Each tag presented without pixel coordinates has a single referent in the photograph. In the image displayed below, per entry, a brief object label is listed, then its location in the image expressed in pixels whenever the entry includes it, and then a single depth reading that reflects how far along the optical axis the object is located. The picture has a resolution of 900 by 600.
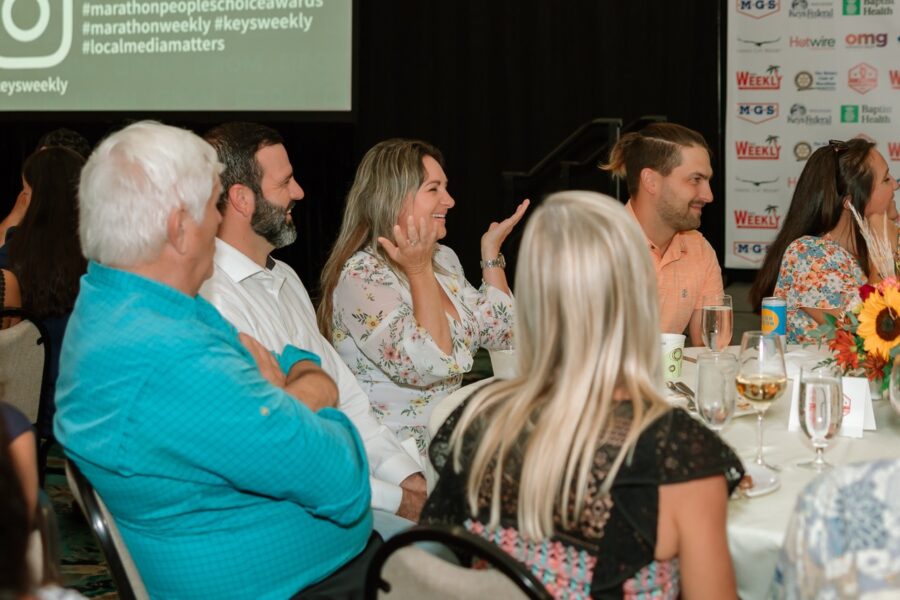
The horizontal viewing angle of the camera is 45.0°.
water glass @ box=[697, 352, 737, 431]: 1.78
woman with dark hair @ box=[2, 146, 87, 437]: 3.66
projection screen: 6.58
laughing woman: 2.76
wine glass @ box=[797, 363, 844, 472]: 1.75
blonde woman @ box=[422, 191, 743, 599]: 1.40
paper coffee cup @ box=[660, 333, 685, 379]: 2.45
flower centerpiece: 2.10
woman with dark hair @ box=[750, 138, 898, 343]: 3.38
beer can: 2.66
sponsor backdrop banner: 5.97
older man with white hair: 1.66
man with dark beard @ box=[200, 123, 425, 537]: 2.54
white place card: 2.10
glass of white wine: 1.96
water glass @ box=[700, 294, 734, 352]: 2.52
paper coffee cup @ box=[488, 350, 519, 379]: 2.56
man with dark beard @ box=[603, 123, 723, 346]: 3.55
